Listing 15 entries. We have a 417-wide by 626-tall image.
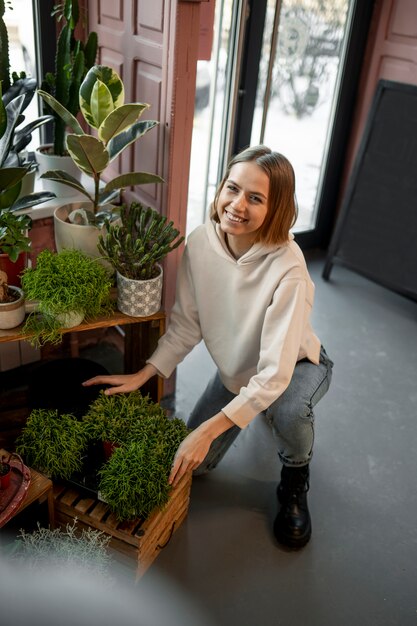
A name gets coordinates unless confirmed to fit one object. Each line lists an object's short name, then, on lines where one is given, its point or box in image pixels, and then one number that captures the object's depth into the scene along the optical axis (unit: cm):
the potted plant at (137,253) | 170
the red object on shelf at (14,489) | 141
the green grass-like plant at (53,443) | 161
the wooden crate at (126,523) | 155
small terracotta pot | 145
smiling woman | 159
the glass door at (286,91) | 279
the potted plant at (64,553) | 145
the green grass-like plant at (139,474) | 152
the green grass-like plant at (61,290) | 161
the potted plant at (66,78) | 189
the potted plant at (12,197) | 159
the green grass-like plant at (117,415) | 167
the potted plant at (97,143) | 164
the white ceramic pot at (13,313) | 162
